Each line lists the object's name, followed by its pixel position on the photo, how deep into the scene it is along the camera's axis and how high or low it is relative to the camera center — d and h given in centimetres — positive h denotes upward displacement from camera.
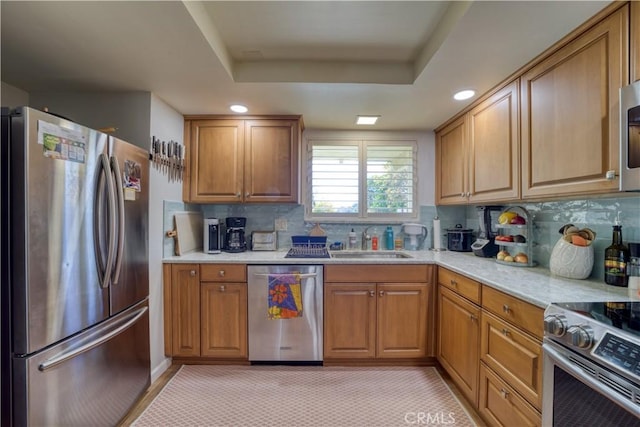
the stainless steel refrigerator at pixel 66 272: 117 -28
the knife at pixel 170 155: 232 +46
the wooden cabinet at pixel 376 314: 231 -81
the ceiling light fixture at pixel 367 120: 260 +86
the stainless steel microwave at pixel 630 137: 108 +29
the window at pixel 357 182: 300 +32
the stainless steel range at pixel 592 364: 87 -51
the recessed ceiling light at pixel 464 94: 204 +86
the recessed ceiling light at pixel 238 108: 238 +88
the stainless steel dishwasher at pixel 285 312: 229 -79
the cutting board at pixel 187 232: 244 -18
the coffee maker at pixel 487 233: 239 -16
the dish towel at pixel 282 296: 228 -66
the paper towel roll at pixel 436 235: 291 -22
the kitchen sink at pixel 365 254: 280 -41
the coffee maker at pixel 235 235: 269 -21
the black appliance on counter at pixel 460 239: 275 -24
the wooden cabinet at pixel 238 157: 262 +50
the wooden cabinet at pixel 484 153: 183 +46
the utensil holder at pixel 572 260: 156 -25
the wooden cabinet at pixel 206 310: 231 -78
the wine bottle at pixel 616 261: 143 -24
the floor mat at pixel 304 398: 175 -125
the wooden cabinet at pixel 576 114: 121 +49
